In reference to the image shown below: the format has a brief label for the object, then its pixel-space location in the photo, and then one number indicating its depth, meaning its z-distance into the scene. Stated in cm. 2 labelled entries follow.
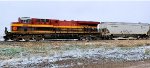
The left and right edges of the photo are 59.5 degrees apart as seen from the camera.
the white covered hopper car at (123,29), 1911
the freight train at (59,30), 1553
